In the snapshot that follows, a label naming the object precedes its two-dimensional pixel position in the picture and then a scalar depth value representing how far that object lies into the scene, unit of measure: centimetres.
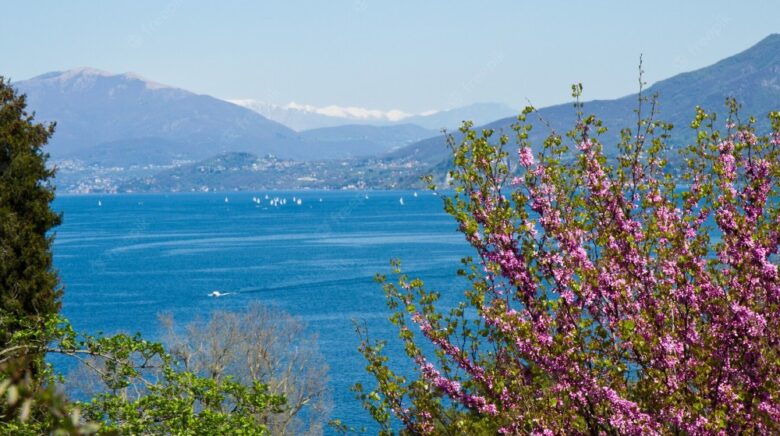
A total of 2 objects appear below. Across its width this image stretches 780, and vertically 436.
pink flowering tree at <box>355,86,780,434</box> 1873
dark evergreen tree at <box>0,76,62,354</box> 4941
